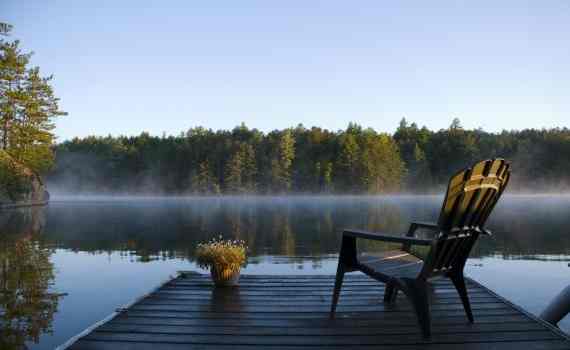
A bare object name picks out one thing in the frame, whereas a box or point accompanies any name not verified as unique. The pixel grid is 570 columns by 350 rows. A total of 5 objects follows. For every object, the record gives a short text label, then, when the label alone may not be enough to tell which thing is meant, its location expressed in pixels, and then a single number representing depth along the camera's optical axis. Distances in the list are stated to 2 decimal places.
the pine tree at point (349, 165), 54.62
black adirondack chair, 3.02
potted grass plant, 4.68
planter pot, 4.68
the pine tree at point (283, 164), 53.97
